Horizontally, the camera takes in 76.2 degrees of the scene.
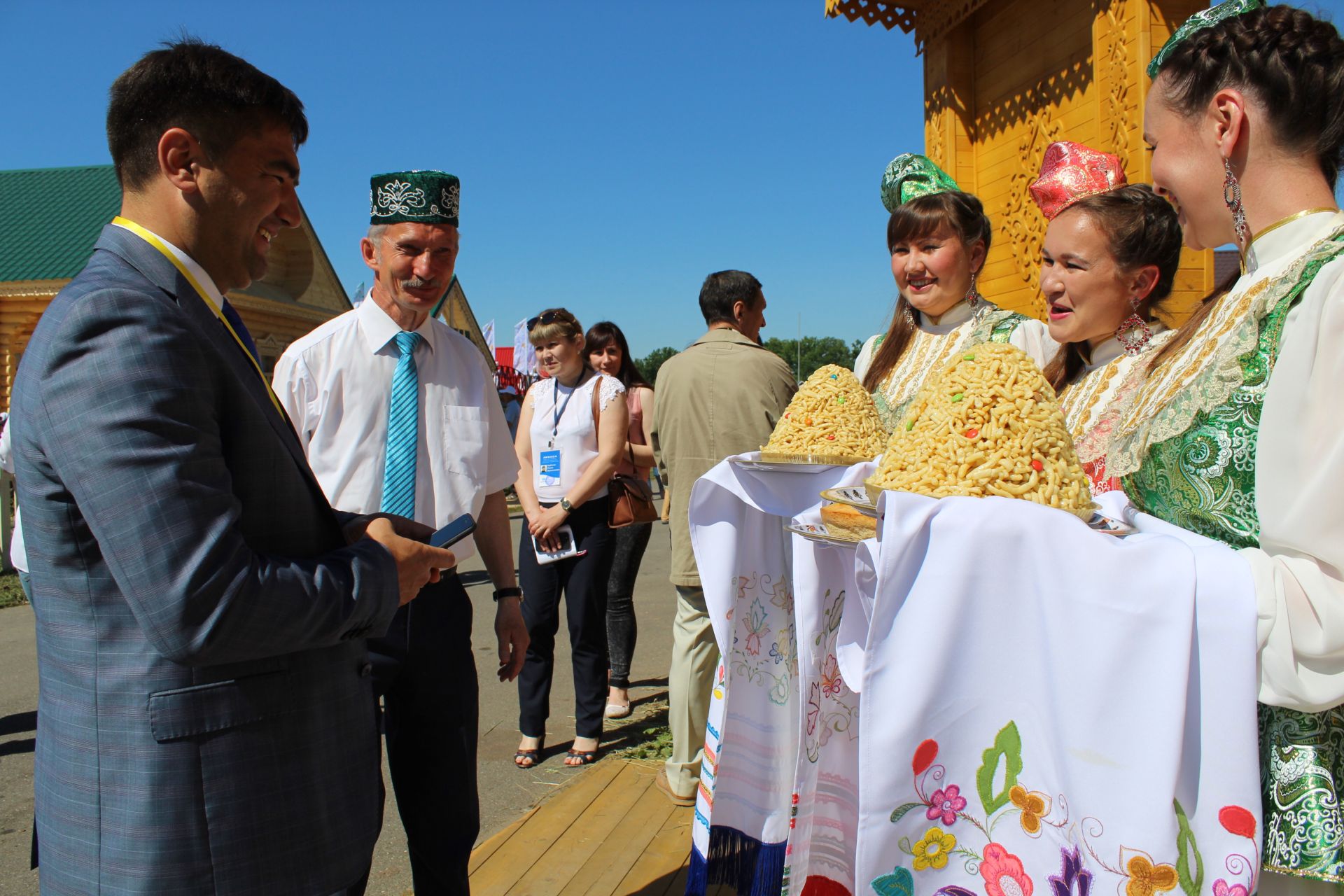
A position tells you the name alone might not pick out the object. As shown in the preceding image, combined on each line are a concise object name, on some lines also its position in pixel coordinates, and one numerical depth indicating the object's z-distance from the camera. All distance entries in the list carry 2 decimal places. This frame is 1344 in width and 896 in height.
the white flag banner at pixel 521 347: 18.95
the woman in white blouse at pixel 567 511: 4.20
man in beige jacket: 3.62
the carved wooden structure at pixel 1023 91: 4.39
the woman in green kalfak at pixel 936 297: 2.74
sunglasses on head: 4.61
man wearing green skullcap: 2.36
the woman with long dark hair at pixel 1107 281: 2.22
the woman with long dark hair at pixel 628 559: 4.74
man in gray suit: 1.26
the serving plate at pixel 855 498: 1.45
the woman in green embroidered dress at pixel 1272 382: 1.18
